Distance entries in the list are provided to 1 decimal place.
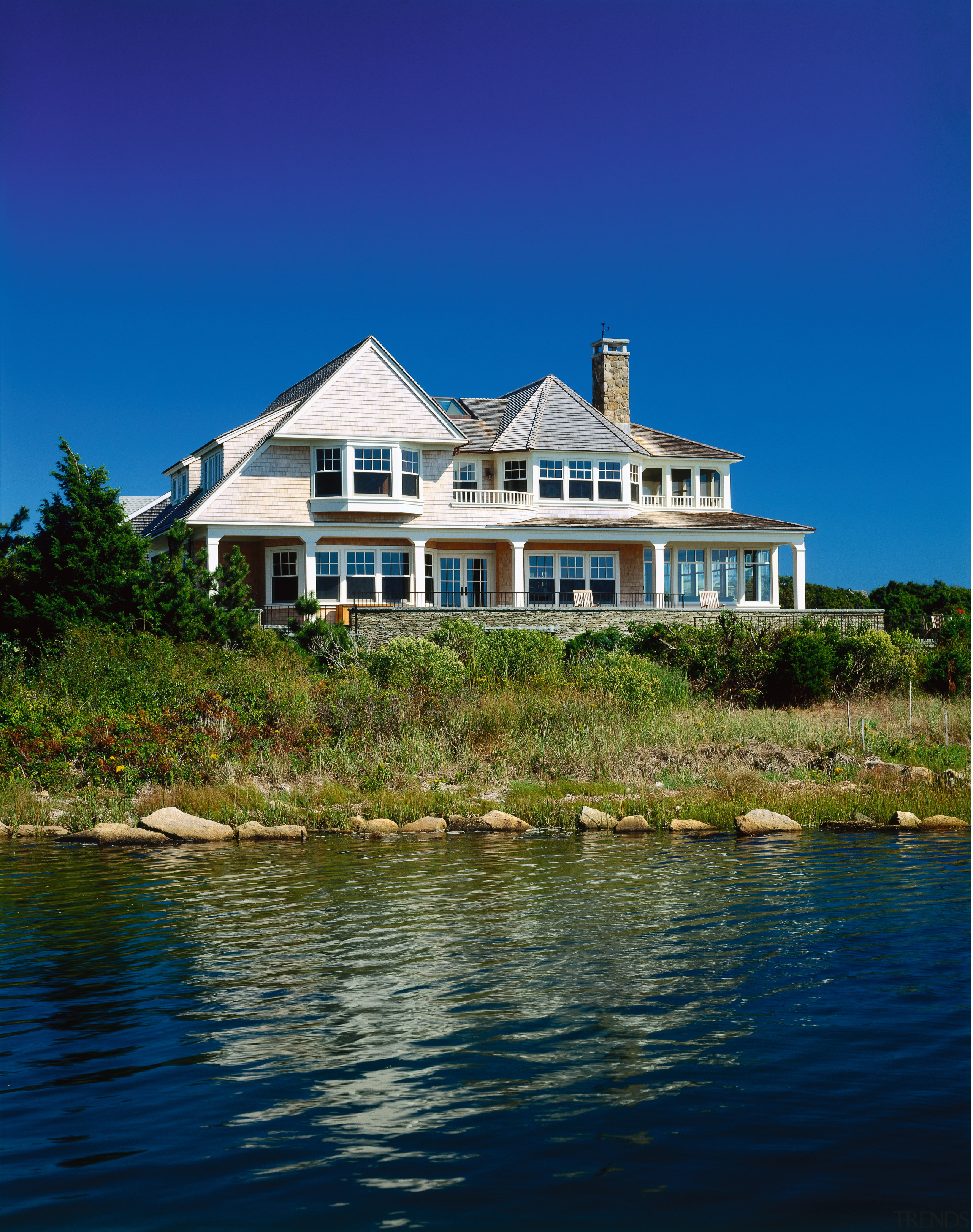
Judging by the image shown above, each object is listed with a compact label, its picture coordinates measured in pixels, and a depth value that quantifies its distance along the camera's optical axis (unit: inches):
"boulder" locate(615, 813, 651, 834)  692.7
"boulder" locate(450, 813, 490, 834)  705.0
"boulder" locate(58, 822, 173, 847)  679.1
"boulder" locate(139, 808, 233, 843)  690.2
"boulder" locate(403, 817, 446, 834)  705.0
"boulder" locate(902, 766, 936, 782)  781.9
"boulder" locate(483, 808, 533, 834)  700.0
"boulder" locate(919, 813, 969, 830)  669.3
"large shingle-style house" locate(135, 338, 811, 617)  1574.8
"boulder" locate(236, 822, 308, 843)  688.4
